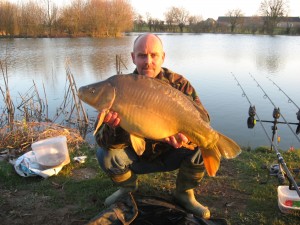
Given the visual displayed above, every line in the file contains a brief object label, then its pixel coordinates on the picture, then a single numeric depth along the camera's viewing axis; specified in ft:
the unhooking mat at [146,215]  5.87
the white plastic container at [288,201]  6.52
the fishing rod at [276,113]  11.16
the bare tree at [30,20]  85.56
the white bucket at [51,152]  9.09
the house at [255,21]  132.46
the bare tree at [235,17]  153.58
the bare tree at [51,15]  93.91
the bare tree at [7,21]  82.48
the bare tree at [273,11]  127.13
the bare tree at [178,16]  161.79
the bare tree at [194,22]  147.43
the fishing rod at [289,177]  6.29
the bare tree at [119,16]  85.56
